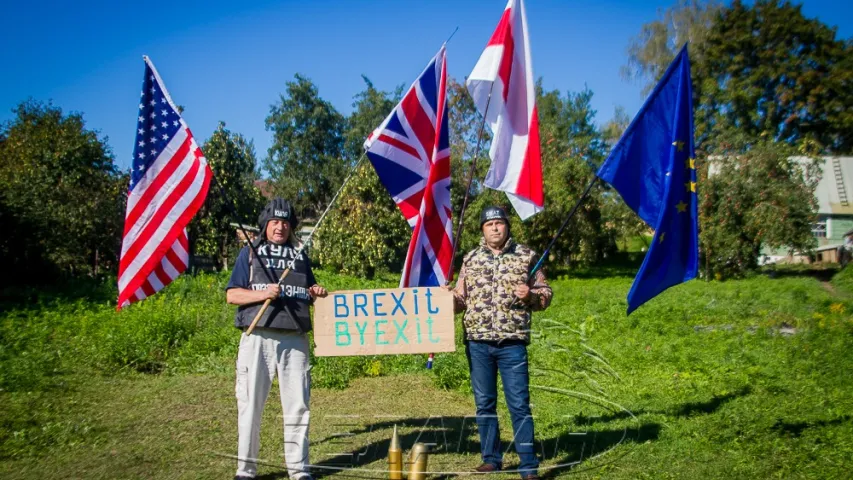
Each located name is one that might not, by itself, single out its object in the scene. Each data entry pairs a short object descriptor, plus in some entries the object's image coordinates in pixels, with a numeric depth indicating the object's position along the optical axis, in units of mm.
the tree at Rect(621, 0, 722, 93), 35969
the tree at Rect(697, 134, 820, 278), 26516
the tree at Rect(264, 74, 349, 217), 44625
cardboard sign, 5449
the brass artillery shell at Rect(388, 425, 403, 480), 4246
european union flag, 5711
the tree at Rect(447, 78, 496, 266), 31047
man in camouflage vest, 5109
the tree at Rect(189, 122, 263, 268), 25031
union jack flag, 6582
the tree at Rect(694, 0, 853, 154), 37750
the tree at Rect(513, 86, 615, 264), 30484
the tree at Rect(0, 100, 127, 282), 19984
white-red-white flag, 6141
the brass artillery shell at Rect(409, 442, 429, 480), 4246
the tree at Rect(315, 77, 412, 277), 25438
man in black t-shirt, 5031
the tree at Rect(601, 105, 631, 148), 39875
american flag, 5547
